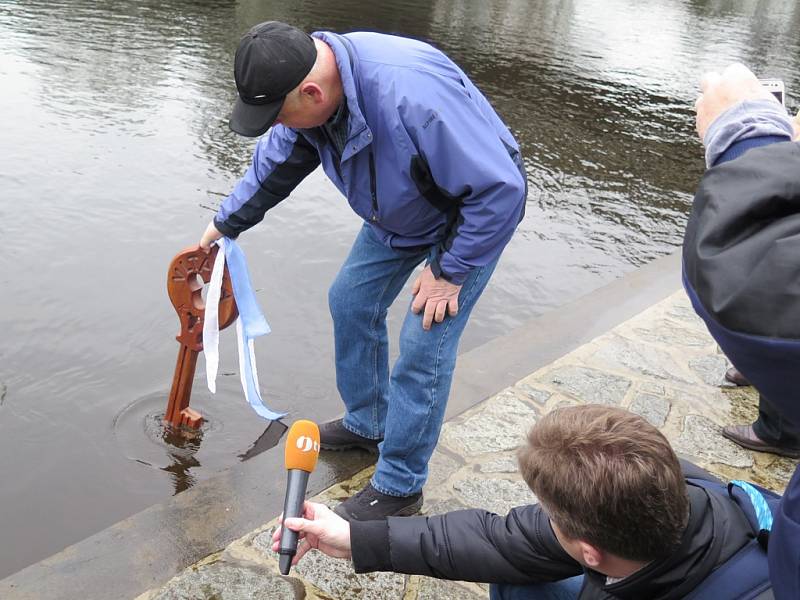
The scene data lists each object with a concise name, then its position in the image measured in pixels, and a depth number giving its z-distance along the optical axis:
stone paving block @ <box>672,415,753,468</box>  4.05
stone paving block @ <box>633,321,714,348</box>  5.25
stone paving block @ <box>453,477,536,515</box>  3.54
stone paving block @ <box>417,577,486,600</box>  3.02
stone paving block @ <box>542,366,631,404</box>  4.49
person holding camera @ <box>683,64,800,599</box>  1.27
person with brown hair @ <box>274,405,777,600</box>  1.82
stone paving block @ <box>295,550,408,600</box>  3.01
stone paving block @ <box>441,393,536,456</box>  3.97
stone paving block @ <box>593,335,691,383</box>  4.85
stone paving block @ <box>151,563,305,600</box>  2.93
